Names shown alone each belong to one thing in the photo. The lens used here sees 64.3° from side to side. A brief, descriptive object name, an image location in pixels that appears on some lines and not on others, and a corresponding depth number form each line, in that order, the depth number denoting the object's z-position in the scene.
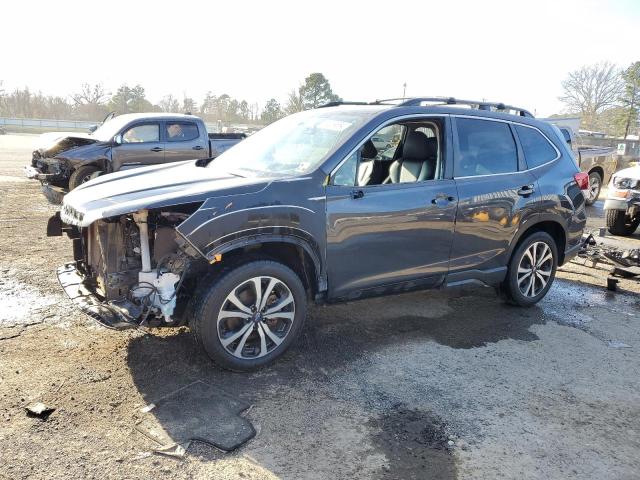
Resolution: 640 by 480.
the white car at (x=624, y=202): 9.08
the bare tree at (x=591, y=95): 59.69
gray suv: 3.46
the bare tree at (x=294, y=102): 52.72
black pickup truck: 10.18
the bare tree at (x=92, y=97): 71.56
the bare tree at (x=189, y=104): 69.28
